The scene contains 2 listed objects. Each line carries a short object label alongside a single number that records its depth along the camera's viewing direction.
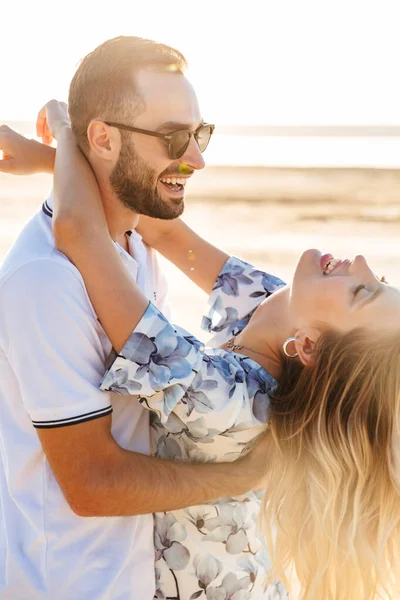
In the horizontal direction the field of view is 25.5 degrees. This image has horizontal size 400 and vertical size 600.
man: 2.51
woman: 2.87
